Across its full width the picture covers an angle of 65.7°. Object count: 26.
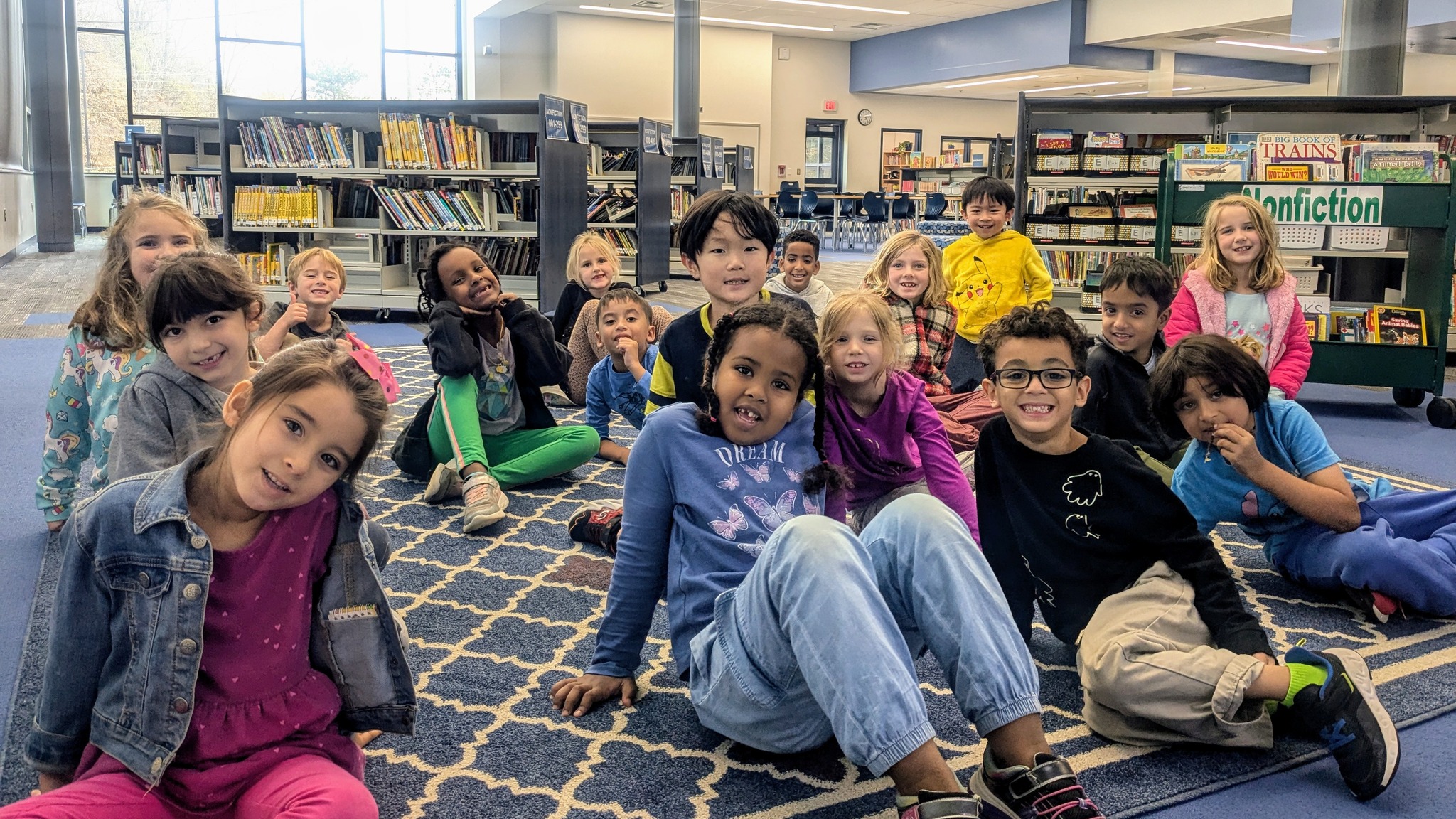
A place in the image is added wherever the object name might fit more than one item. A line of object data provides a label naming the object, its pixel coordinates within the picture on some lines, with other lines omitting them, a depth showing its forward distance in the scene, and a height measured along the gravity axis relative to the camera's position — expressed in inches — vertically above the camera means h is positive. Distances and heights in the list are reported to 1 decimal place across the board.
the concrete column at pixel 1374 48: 285.0 +53.7
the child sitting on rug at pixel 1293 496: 87.1 -19.2
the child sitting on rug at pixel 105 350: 91.7 -10.2
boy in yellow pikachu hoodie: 174.2 -3.3
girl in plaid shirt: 142.6 -5.9
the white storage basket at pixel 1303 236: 183.2 +3.8
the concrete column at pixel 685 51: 514.6 +88.8
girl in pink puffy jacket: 141.5 -4.7
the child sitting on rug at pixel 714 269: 88.7 -1.6
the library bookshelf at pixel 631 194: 348.5 +16.1
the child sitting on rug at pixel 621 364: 139.2 -14.8
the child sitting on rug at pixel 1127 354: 115.9 -10.2
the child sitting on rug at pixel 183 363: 73.4 -8.4
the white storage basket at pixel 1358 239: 181.2 +3.6
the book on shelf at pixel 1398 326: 182.1 -10.3
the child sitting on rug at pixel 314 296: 132.1 -6.8
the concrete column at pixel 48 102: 490.9 +57.6
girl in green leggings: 126.7 -18.1
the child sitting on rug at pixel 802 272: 159.8 -3.3
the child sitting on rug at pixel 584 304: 165.8 -9.0
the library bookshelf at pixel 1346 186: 180.5 +10.6
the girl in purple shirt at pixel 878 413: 85.0 -12.5
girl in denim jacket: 47.8 -17.2
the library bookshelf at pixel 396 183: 276.1 +14.4
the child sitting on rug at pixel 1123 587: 66.3 -21.4
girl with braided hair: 50.6 -17.7
